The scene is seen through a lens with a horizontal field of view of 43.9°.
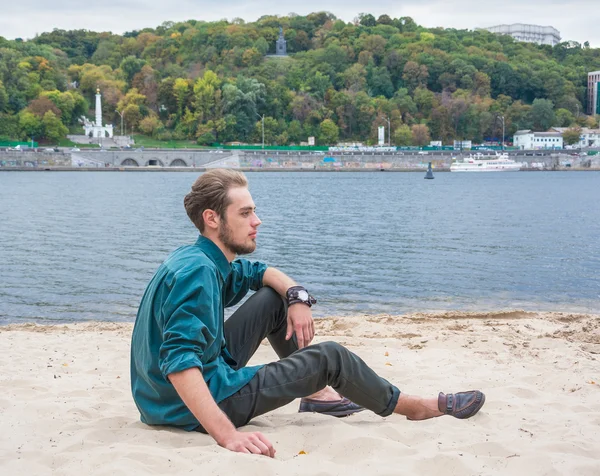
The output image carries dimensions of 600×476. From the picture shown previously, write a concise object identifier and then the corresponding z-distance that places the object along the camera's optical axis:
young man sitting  3.30
